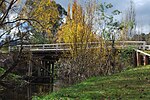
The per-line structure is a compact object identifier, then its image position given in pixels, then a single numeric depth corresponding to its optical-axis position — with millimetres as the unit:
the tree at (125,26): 17063
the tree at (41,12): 13876
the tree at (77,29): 14518
